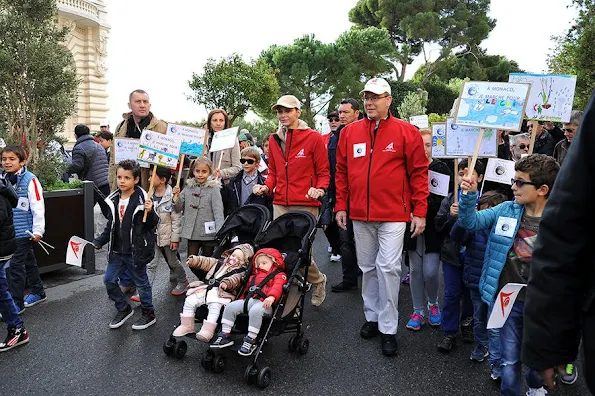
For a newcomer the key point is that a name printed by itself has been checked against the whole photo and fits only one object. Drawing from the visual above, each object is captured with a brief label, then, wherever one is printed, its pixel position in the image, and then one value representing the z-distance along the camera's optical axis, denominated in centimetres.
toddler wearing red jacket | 356
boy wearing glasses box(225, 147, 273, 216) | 575
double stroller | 368
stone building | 2859
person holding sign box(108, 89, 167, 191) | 585
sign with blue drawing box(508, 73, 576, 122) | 469
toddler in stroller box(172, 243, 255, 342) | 375
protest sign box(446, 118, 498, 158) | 402
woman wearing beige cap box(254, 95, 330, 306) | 496
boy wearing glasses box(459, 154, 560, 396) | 302
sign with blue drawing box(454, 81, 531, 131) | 368
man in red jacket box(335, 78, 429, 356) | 411
